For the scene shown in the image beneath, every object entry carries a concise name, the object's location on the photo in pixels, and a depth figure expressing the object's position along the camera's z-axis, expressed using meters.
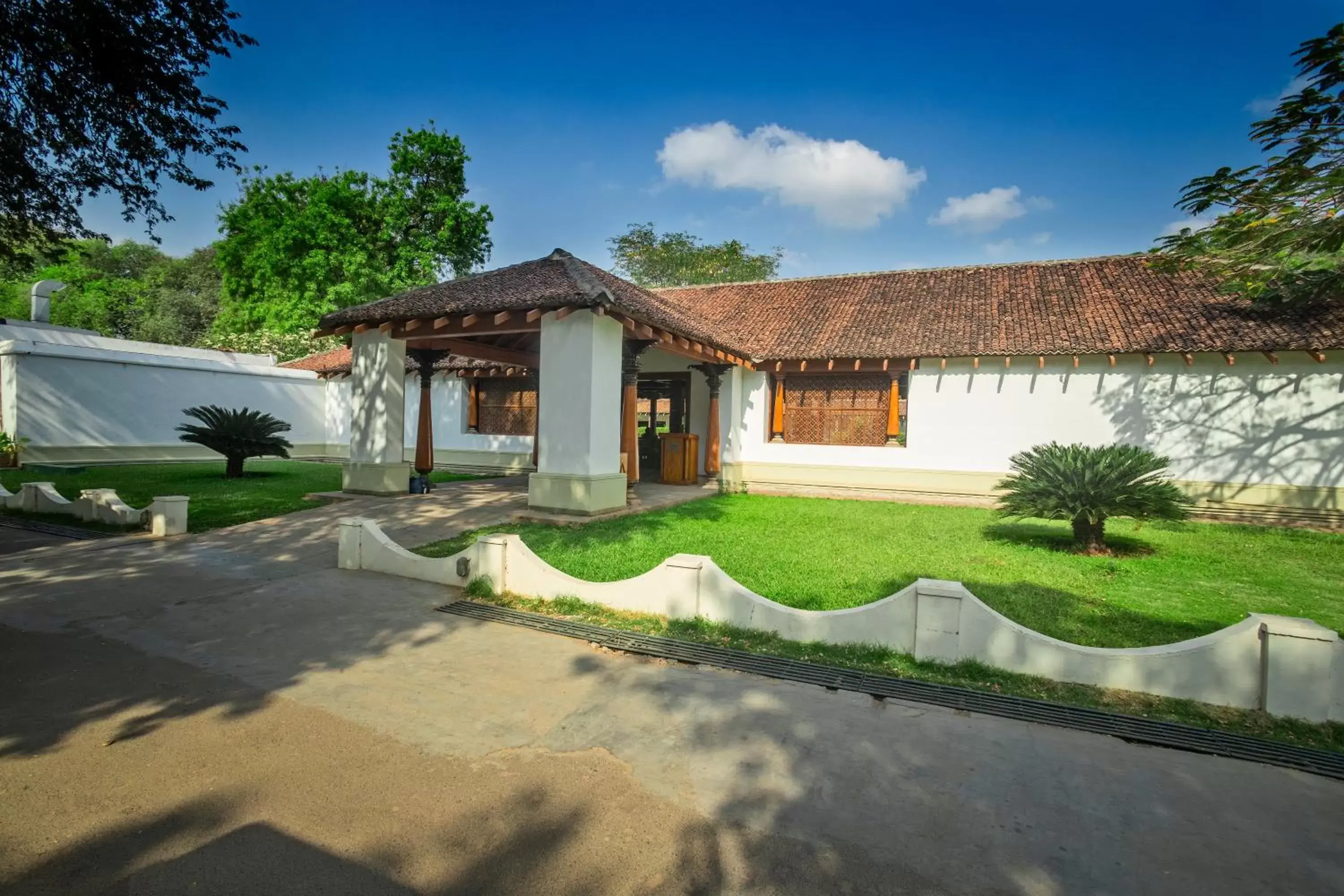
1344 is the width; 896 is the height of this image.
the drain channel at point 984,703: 3.48
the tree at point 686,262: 36.22
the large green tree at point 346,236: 26.36
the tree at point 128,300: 36.91
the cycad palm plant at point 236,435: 13.88
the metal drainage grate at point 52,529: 8.84
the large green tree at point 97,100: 6.67
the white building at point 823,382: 10.22
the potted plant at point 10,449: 15.59
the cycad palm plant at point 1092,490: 7.91
